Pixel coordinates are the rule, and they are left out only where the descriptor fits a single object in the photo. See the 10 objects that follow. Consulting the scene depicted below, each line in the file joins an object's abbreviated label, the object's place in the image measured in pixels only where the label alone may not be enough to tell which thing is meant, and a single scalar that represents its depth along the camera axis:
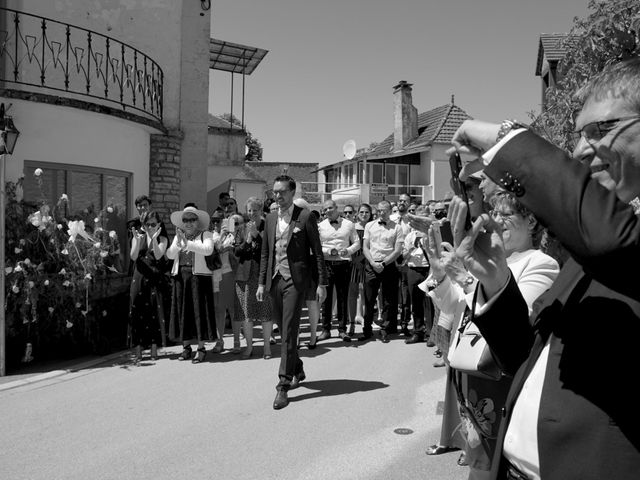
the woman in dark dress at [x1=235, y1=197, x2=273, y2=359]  7.80
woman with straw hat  7.62
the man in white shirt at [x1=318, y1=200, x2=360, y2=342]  9.62
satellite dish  39.69
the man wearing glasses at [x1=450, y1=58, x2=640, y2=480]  1.21
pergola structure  16.00
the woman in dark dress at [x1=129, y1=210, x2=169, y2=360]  7.51
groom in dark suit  6.09
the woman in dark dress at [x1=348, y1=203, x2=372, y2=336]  9.82
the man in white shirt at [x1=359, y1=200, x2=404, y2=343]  9.44
